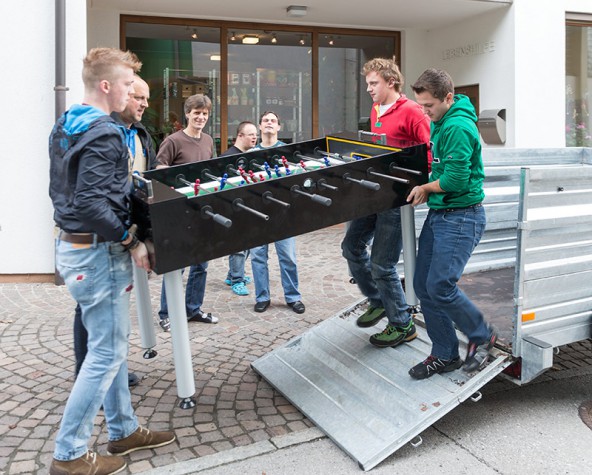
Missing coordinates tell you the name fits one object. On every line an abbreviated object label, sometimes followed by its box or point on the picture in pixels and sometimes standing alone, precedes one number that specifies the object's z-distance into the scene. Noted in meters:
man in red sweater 4.30
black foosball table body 3.15
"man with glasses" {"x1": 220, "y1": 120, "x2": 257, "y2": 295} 6.53
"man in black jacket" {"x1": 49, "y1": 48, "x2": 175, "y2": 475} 2.98
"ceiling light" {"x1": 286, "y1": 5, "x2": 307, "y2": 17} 10.14
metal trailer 3.62
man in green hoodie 3.71
